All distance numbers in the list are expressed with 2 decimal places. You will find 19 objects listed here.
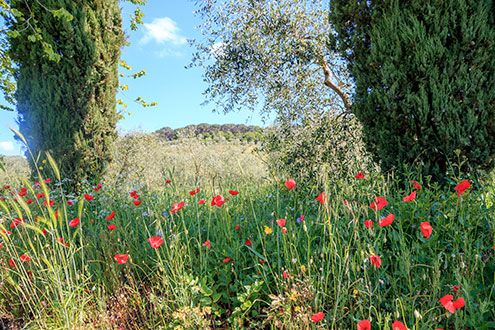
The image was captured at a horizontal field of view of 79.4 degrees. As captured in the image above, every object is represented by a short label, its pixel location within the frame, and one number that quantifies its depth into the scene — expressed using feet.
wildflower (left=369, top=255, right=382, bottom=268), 5.12
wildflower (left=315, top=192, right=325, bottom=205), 5.48
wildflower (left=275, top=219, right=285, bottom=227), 5.89
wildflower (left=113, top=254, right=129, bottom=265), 6.17
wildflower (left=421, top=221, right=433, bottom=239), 4.83
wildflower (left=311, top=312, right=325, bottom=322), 4.67
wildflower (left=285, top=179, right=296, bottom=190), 6.34
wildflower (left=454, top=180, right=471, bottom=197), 6.14
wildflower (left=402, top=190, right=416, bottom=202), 6.24
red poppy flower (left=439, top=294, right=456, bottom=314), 3.91
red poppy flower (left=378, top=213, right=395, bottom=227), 5.23
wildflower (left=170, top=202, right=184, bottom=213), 6.41
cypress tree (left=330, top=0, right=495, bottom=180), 10.37
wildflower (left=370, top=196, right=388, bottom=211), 5.74
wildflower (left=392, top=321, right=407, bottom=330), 3.94
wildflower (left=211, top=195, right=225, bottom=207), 6.79
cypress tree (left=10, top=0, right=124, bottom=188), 18.30
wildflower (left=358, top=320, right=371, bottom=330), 4.07
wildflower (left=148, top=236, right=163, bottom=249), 5.34
